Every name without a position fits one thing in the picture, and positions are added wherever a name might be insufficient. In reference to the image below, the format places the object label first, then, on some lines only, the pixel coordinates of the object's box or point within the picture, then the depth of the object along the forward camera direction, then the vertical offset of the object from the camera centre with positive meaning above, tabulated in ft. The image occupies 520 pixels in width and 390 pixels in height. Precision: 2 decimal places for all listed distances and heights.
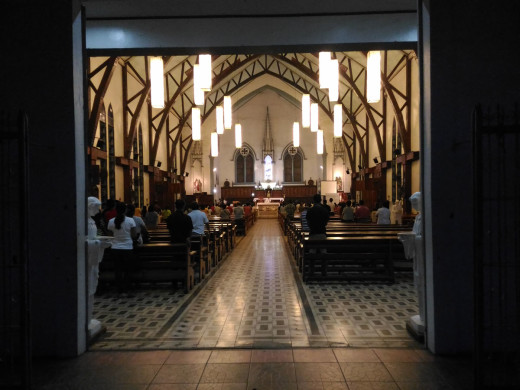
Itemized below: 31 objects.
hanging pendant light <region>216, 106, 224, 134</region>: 43.15 +8.70
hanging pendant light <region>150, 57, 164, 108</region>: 25.82 +7.51
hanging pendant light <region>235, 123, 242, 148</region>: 55.18 +8.54
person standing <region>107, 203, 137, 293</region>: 19.03 -2.21
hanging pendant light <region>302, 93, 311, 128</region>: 40.43 +8.91
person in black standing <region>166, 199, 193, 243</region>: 21.11 -1.48
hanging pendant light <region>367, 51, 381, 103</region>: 26.37 +8.03
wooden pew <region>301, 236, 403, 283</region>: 21.84 -3.37
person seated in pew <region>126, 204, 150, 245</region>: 20.18 -1.62
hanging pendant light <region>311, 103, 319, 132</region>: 41.70 +8.38
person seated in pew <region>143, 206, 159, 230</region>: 33.88 -1.91
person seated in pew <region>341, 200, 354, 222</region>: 40.14 -2.06
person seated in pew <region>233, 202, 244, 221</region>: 49.75 -1.97
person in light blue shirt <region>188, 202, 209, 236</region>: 25.08 -1.53
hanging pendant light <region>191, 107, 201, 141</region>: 42.67 +8.07
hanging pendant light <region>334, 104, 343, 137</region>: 42.98 +8.26
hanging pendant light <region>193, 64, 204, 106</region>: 27.74 +8.06
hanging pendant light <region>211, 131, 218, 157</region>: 55.26 +7.15
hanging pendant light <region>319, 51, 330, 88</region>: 26.76 +8.60
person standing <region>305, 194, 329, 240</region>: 23.49 -1.48
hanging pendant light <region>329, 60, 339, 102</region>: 27.75 +8.35
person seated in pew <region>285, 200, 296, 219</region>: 51.20 -1.76
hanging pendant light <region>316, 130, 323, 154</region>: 56.08 +7.89
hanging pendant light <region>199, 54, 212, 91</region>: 26.25 +8.32
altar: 84.17 -3.01
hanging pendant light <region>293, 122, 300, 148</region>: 60.02 +9.43
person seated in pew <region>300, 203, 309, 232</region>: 28.84 -2.14
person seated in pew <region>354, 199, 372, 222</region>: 39.65 -1.94
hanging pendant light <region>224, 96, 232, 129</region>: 41.08 +8.85
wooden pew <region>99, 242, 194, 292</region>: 19.88 -3.44
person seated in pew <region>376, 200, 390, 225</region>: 33.21 -1.84
